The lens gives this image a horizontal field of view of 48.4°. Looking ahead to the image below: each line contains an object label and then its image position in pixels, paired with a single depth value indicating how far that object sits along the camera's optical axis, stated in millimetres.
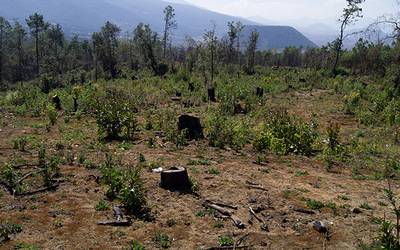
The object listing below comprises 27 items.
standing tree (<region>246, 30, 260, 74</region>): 66062
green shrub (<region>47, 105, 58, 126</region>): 20609
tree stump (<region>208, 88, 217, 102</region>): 29328
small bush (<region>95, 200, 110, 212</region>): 10037
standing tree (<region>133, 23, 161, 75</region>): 53156
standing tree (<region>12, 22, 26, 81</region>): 70188
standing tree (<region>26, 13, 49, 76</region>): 65438
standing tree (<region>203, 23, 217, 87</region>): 40516
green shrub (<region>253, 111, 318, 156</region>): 16219
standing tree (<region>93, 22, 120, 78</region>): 57806
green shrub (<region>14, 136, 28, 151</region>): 15305
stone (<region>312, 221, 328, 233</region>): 9378
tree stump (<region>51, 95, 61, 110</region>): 25966
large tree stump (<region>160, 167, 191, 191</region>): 11367
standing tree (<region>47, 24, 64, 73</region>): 81262
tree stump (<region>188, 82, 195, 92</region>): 33656
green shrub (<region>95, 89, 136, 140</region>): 17109
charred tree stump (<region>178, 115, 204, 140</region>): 17438
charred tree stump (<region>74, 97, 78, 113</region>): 25109
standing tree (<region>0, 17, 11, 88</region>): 71188
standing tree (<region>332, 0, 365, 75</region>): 49969
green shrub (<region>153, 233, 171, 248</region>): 8516
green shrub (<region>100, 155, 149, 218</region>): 9961
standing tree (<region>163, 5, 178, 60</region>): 71750
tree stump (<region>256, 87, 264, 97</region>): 30677
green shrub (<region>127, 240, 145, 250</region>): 8188
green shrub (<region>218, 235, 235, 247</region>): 8612
